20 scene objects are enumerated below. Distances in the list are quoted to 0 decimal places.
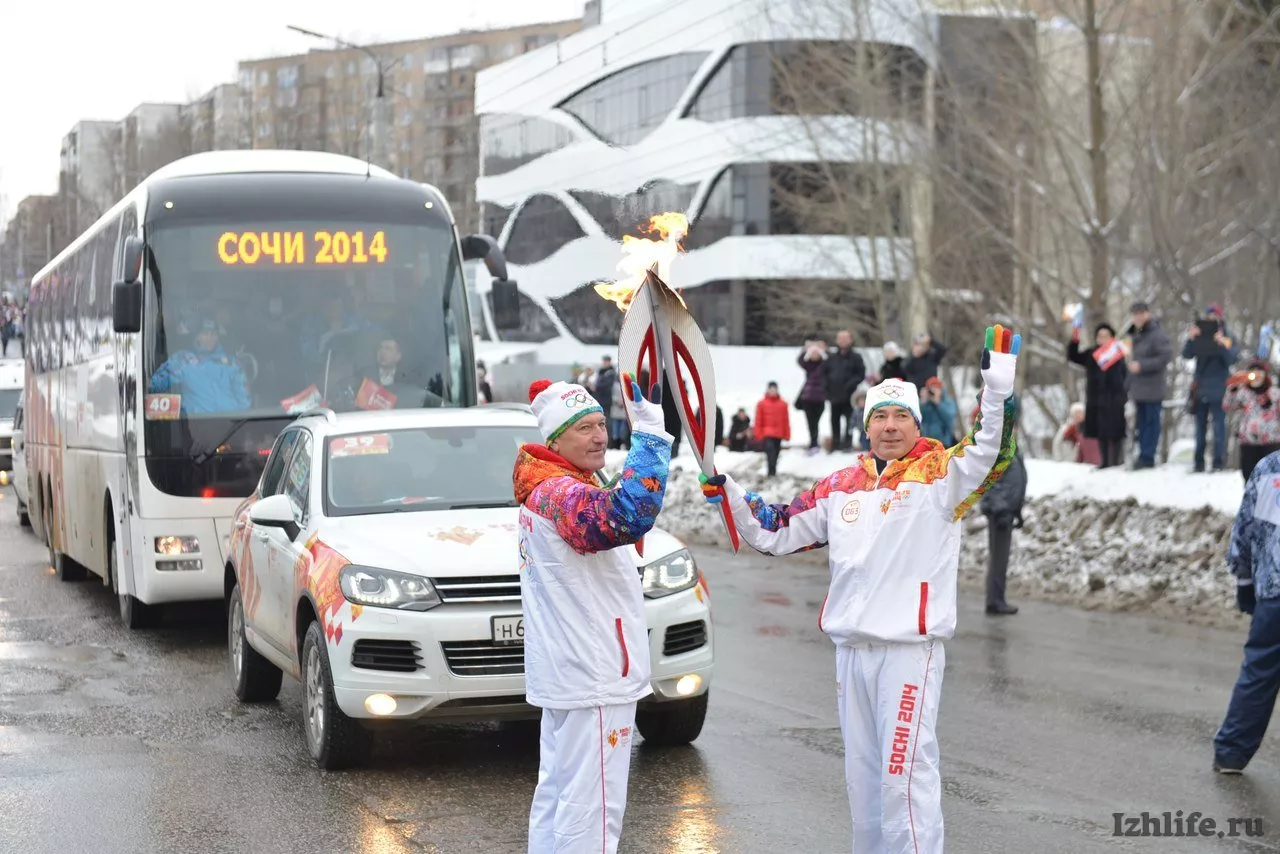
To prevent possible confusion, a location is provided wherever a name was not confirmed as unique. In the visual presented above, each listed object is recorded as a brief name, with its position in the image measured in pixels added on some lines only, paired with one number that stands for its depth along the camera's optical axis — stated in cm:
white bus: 1217
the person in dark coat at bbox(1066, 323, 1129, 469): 1745
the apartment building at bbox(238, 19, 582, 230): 10394
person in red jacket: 2414
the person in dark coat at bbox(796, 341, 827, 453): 2281
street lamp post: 2870
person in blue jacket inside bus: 1219
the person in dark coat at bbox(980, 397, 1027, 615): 1432
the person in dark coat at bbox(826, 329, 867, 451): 2236
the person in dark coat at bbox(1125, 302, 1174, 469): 1739
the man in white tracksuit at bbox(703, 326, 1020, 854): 518
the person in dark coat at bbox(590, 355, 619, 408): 2873
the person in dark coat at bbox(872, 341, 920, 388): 1958
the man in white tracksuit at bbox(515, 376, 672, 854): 504
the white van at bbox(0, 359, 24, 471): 3359
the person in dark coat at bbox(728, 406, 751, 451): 2877
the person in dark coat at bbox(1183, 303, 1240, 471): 1694
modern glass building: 1944
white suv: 765
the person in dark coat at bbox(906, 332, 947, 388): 1916
